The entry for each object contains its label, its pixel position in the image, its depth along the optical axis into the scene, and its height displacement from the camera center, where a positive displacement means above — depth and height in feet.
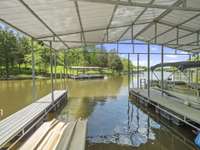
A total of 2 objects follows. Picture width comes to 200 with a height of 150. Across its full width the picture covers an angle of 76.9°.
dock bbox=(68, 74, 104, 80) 53.97 -2.30
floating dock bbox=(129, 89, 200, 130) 10.87 -3.71
